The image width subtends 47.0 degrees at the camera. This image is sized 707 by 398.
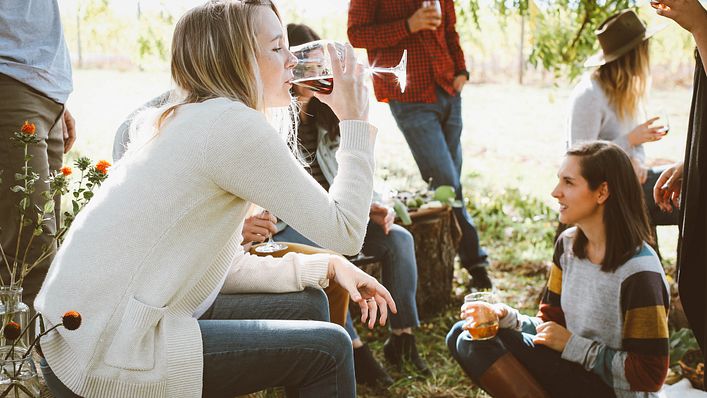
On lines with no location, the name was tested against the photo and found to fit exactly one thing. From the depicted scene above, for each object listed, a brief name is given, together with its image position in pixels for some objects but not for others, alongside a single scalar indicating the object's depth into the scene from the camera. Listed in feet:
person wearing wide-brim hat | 12.17
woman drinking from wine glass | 5.36
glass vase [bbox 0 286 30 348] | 6.11
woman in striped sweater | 7.86
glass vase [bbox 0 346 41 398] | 5.54
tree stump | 12.50
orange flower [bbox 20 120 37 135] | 6.53
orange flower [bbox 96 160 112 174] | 6.94
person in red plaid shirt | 13.12
